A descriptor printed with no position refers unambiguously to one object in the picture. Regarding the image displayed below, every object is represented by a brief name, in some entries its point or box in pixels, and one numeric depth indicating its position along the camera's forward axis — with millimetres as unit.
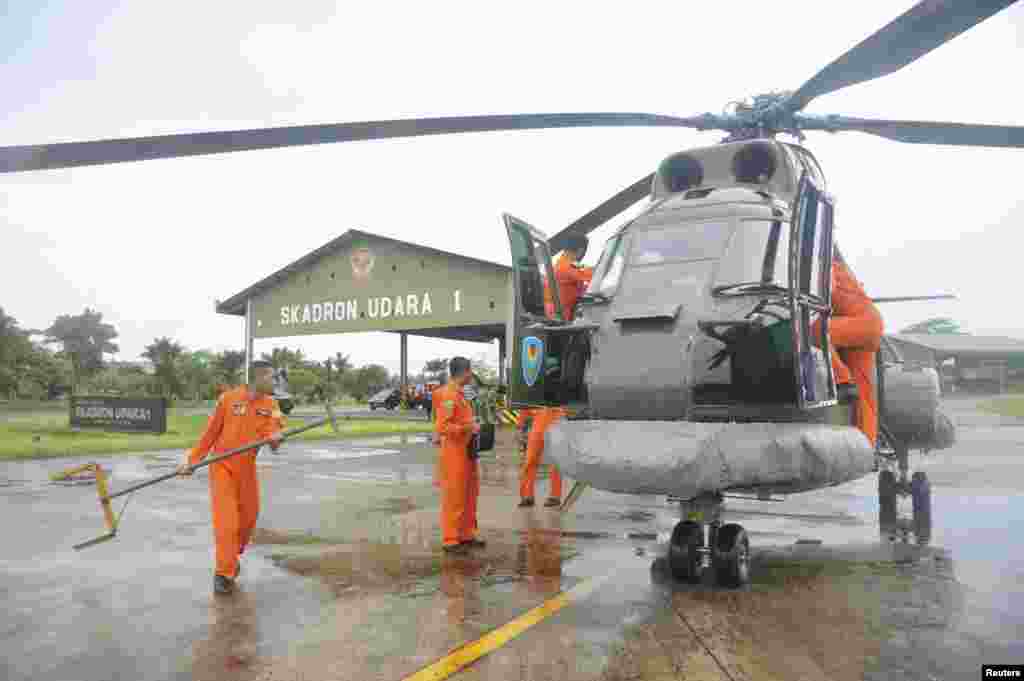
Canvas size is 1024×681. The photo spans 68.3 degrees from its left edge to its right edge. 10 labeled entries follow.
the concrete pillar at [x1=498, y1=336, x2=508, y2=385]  36906
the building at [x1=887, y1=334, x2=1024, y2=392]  50062
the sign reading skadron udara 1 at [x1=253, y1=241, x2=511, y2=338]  25453
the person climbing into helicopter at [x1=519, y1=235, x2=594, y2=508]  7199
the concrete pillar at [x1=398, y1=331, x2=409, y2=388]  34719
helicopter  4355
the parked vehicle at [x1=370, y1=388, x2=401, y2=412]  41406
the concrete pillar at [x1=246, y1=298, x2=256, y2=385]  32031
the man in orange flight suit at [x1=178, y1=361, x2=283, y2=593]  5340
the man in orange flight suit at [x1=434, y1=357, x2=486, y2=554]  6512
